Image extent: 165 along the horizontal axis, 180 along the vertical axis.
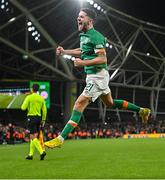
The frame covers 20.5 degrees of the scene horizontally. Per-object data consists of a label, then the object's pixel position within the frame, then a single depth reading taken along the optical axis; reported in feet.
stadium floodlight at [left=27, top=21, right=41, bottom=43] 131.15
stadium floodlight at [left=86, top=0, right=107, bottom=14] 136.67
